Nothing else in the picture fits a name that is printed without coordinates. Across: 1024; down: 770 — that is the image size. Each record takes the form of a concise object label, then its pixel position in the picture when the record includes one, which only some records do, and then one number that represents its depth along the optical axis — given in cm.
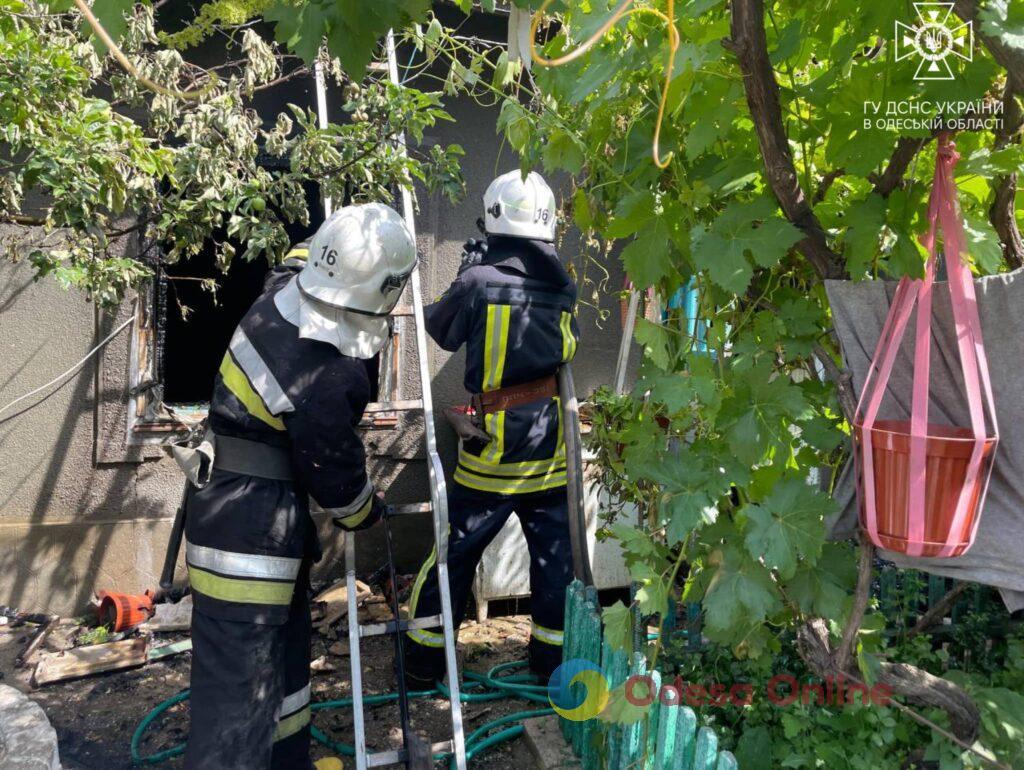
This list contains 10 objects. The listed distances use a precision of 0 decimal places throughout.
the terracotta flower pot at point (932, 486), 150
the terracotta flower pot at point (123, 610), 420
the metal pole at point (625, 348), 440
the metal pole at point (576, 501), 347
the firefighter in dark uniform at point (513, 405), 372
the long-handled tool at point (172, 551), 300
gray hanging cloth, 163
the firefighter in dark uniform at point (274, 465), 255
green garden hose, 323
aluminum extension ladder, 267
